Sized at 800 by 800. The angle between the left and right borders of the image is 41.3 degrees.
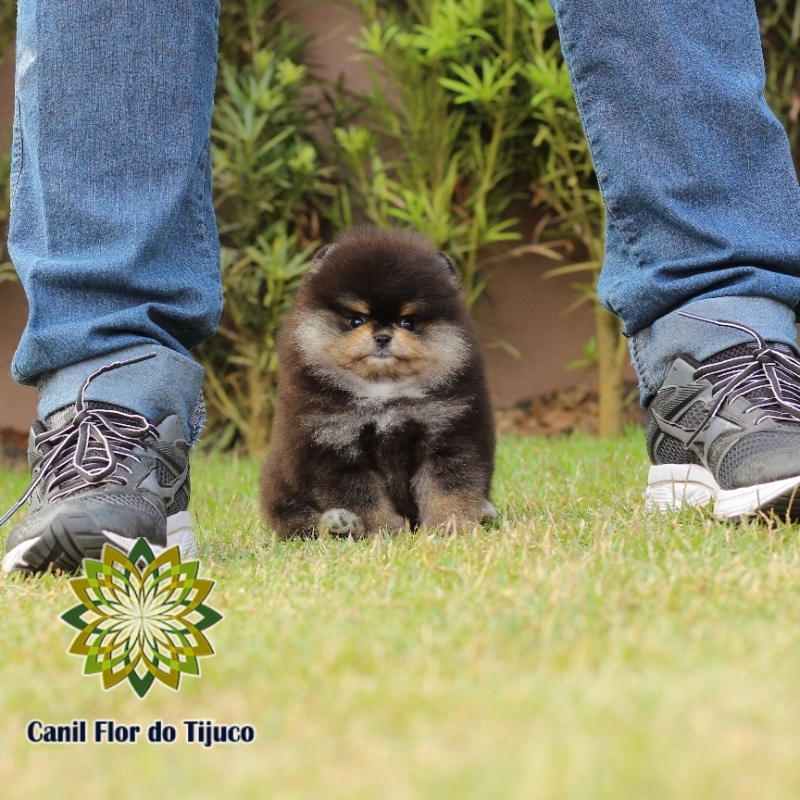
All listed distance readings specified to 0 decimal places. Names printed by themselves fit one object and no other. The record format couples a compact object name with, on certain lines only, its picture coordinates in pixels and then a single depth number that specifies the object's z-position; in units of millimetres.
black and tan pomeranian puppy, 2264
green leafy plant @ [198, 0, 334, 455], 4891
